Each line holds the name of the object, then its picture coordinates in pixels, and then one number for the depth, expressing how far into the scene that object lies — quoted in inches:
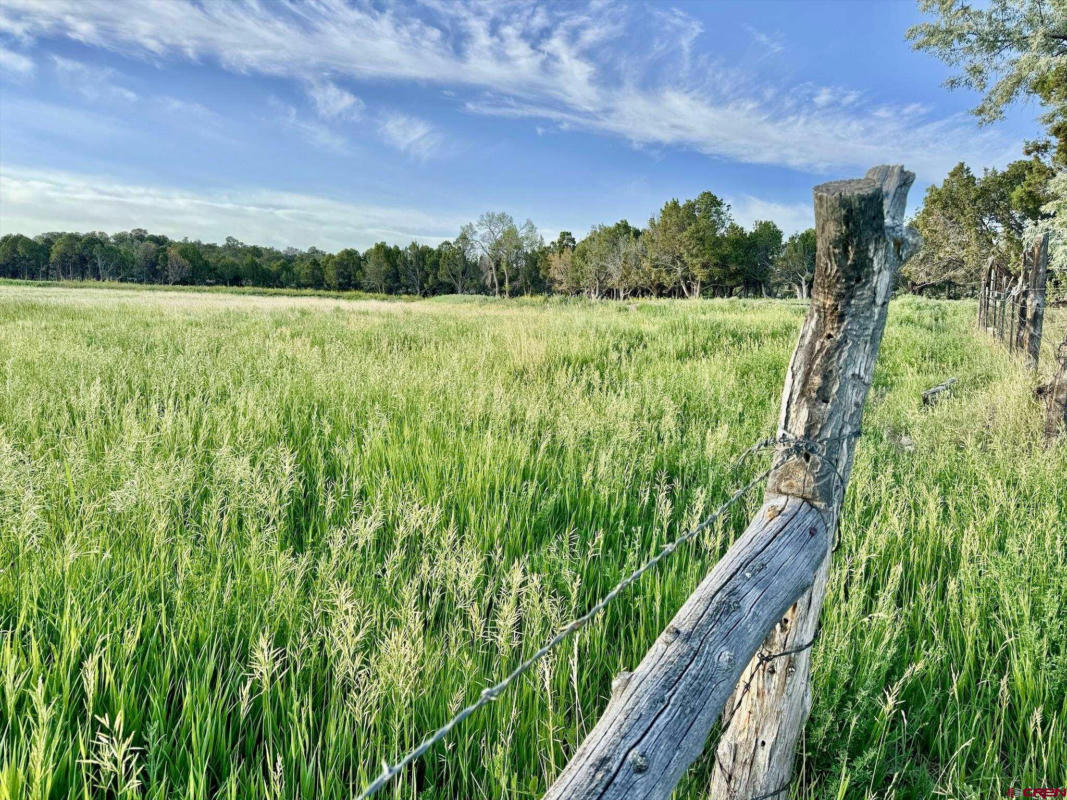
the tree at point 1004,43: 621.6
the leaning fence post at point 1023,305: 350.0
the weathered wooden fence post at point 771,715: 62.1
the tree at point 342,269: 4003.4
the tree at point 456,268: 3587.6
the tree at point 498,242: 2893.7
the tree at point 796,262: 2790.4
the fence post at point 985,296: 582.6
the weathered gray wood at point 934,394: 278.2
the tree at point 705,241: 2571.4
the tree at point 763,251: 2918.3
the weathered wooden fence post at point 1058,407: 187.6
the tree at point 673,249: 2635.3
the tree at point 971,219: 1459.2
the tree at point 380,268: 3782.0
